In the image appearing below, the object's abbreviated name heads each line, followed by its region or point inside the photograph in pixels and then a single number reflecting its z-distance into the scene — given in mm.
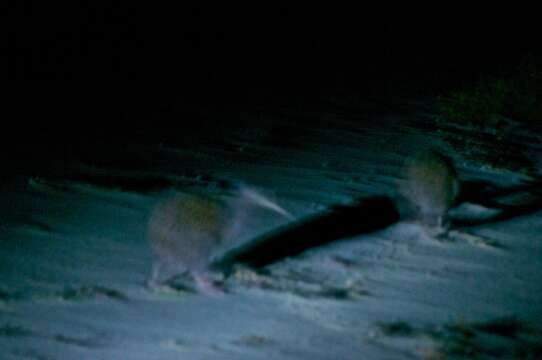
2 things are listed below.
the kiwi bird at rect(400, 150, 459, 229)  8133
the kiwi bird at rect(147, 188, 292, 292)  6184
